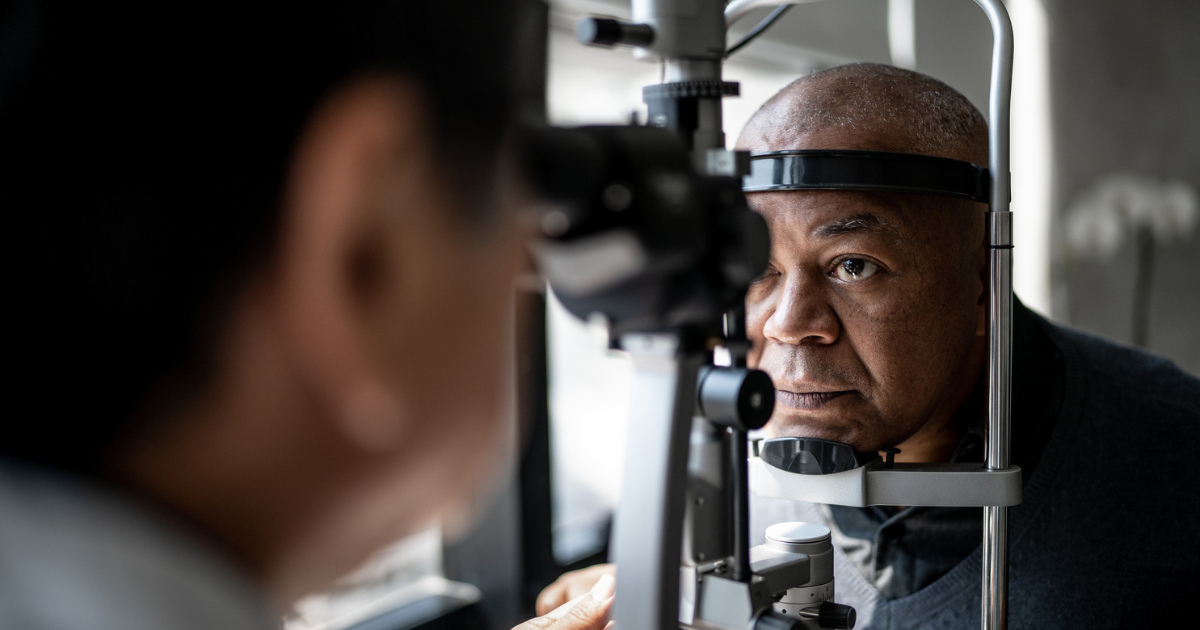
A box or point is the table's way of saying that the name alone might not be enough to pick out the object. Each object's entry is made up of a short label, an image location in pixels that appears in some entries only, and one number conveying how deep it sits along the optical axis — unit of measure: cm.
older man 105
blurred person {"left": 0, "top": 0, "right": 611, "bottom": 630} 35
